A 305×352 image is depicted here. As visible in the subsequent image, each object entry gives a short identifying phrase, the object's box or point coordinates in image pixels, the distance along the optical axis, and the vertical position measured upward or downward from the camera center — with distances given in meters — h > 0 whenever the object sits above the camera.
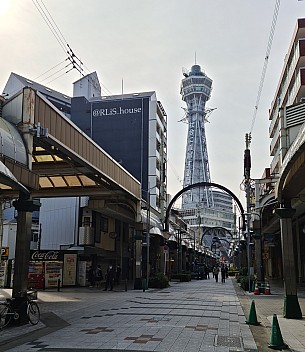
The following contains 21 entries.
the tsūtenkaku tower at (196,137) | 167.88 +50.87
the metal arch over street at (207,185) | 45.70 +8.65
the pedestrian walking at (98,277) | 33.06 -0.15
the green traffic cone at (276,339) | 10.28 -1.40
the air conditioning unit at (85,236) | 34.38 +2.89
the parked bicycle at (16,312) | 13.00 -1.08
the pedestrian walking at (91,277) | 33.34 -0.16
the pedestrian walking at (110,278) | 29.93 -0.20
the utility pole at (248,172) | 32.14 +7.68
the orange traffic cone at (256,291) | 27.90 -0.91
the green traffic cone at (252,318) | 14.44 -1.33
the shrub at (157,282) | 32.28 -0.47
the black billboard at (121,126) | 66.62 +21.96
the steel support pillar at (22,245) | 13.62 +0.89
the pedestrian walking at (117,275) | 35.43 +0.00
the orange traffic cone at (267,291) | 27.81 -0.90
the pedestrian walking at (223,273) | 47.62 +0.22
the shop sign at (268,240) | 32.47 +2.57
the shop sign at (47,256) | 31.69 +1.28
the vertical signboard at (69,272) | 31.92 +0.19
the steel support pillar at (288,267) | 15.26 +0.31
